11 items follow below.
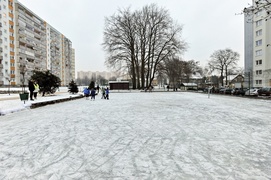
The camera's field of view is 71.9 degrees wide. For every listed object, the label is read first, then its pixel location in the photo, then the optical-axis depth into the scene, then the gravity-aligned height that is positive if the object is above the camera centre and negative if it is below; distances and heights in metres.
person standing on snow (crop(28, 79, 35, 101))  16.27 +0.07
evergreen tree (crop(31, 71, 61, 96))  23.41 +0.86
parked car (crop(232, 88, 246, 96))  29.36 -1.05
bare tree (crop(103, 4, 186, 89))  46.38 +12.15
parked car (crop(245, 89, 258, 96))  28.34 -1.06
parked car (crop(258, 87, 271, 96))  25.47 -0.81
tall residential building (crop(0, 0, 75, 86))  52.12 +15.55
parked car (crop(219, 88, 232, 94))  34.13 -1.02
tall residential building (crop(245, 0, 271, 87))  48.03 +8.68
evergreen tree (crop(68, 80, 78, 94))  31.11 -0.08
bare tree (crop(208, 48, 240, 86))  62.56 +8.68
